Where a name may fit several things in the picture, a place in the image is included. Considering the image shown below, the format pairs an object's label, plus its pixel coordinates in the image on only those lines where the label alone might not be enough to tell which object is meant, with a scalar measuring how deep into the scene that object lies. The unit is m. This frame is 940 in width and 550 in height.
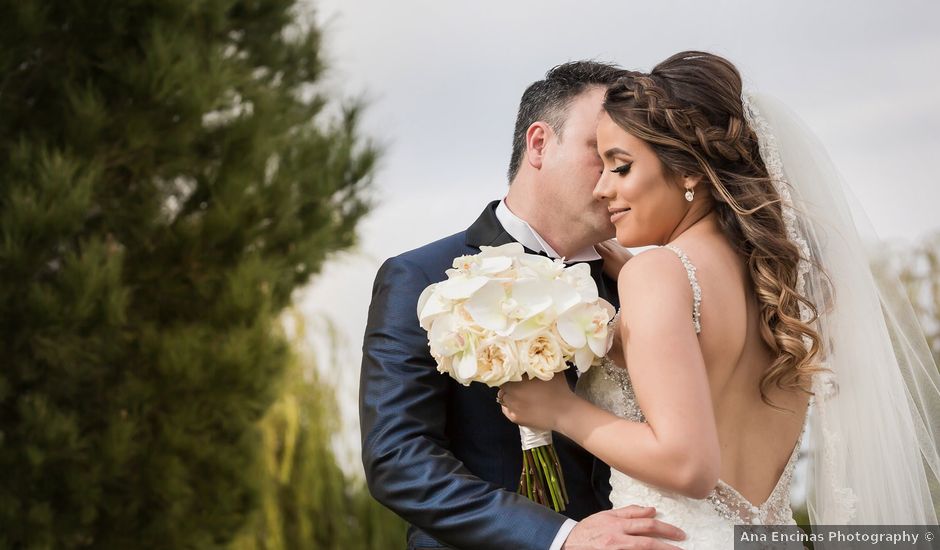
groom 2.38
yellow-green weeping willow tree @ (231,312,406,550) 6.21
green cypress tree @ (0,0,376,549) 5.06
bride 2.07
